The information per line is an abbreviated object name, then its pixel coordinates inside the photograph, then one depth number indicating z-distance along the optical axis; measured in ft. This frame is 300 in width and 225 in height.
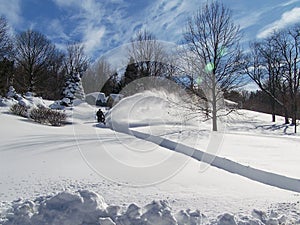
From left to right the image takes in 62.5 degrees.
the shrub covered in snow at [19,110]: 52.02
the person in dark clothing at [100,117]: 59.95
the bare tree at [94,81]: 90.88
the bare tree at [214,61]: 45.88
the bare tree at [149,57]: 59.93
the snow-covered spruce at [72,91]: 89.92
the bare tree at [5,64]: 71.82
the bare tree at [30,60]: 115.34
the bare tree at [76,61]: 147.67
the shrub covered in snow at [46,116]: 49.03
